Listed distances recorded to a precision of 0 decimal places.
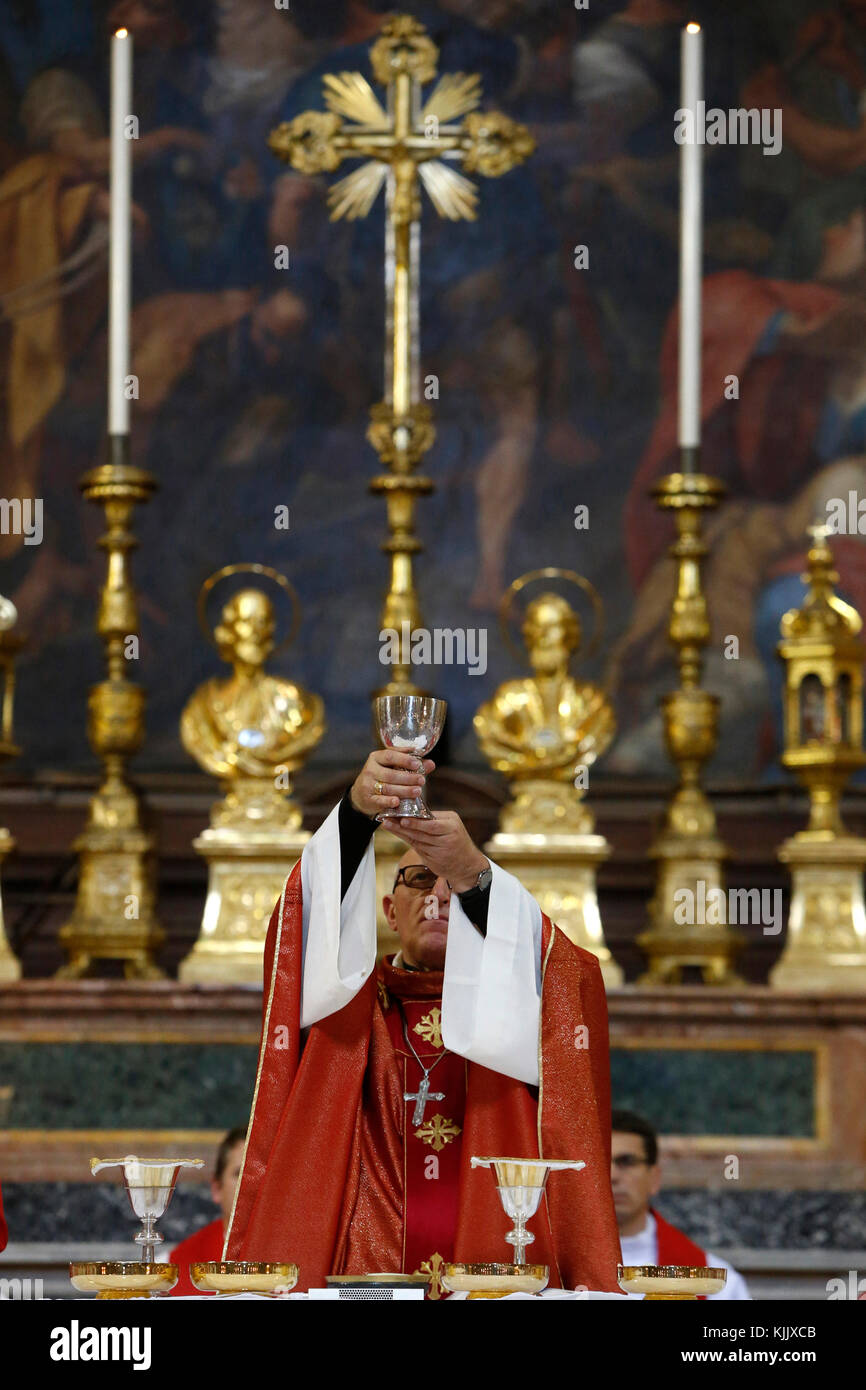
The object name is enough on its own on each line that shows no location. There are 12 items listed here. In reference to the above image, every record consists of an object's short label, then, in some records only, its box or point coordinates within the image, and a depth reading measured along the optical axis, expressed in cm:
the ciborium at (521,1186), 720
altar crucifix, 1367
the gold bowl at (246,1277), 689
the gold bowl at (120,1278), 700
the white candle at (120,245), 1306
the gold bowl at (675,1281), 703
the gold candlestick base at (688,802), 1332
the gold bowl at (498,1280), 697
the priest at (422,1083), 845
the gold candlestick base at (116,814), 1330
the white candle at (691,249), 1312
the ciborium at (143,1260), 701
